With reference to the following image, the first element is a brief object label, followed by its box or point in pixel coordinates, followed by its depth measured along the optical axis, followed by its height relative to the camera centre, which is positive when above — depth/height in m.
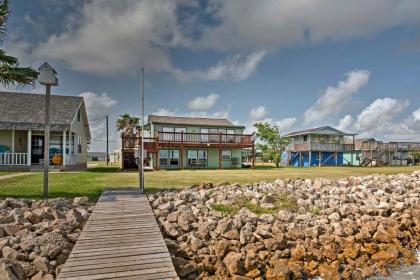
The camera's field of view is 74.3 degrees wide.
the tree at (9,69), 9.08 +2.77
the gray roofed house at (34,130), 18.31 +1.57
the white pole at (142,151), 9.27 +0.03
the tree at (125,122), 44.64 +4.96
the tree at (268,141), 33.81 +1.28
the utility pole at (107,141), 38.36 +1.56
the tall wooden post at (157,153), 22.79 -0.14
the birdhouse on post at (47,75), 8.66 +2.43
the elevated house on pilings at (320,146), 36.00 +0.65
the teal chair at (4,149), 18.89 +0.25
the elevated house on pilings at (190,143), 23.14 +0.74
